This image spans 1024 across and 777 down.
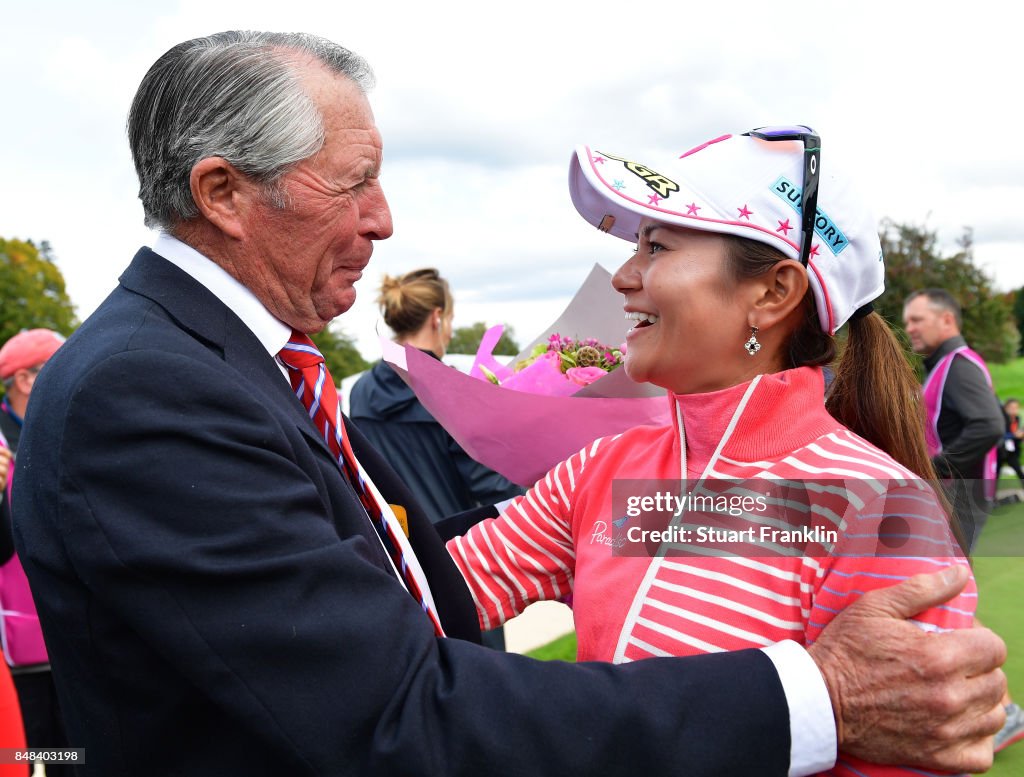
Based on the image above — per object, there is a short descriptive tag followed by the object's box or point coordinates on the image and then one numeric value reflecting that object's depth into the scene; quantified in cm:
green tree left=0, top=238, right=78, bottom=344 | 4488
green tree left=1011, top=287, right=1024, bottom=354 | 5769
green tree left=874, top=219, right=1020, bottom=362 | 1791
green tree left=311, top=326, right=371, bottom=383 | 3384
